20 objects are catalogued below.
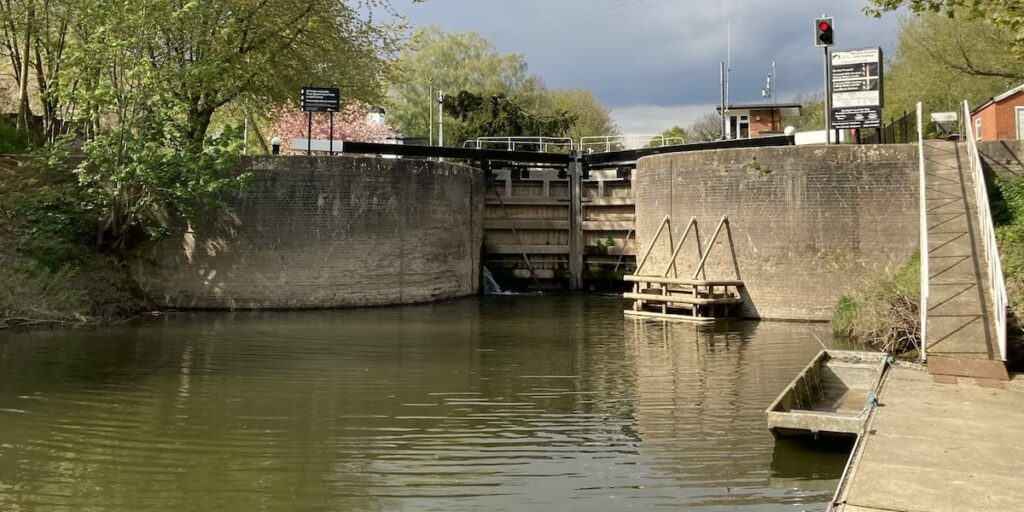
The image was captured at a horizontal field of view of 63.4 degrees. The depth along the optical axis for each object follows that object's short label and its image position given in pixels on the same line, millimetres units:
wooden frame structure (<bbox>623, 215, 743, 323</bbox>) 18000
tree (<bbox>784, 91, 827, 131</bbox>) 44456
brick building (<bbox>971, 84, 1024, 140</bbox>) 20281
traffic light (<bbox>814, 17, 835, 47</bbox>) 17172
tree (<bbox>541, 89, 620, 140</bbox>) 53469
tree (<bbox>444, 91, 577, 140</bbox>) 44500
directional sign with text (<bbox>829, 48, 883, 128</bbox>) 18594
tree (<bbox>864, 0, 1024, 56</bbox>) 11633
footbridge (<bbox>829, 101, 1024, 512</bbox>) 5531
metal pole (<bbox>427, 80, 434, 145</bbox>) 46531
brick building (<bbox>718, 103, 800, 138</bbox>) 32344
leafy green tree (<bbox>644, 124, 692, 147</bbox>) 61569
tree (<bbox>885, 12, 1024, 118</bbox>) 28828
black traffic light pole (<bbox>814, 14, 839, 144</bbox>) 17172
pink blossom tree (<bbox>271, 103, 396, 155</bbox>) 44000
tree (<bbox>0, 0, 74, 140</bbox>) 21641
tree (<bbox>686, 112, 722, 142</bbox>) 58500
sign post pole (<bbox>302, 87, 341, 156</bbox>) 21547
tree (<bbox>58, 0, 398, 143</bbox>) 18219
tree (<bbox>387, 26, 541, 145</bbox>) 51781
